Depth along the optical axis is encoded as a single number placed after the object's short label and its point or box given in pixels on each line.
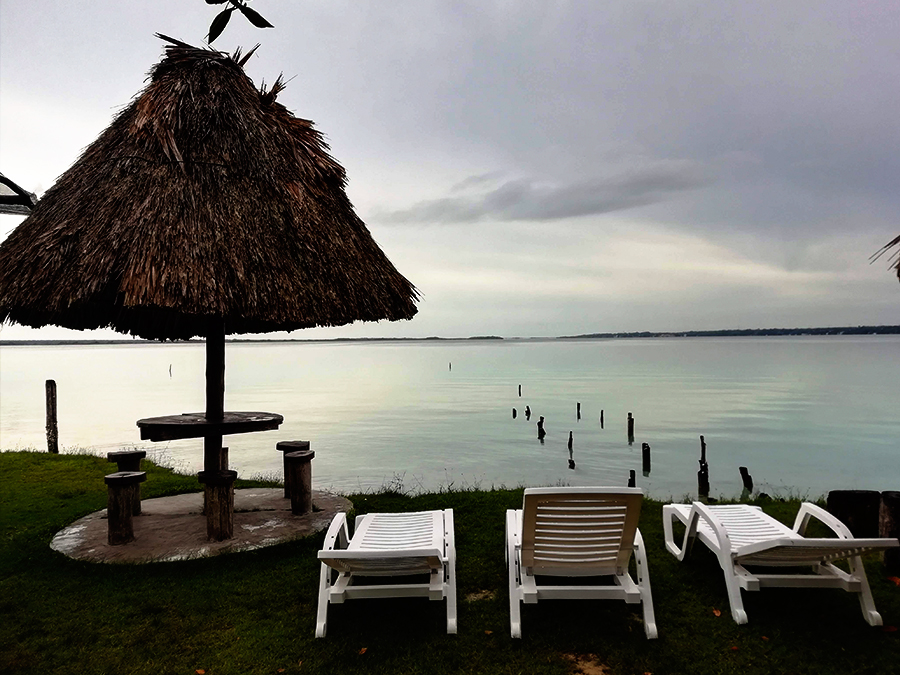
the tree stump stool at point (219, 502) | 5.32
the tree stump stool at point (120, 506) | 5.30
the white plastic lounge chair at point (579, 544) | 3.64
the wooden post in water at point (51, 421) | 14.05
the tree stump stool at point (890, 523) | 4.53
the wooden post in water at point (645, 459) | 16.81
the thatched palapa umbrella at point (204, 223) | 5.04
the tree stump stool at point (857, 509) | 5.41
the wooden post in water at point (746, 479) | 14.54
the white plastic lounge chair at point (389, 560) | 3.49
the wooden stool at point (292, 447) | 6.63
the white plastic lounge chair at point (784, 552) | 3.51
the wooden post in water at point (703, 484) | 13.76
